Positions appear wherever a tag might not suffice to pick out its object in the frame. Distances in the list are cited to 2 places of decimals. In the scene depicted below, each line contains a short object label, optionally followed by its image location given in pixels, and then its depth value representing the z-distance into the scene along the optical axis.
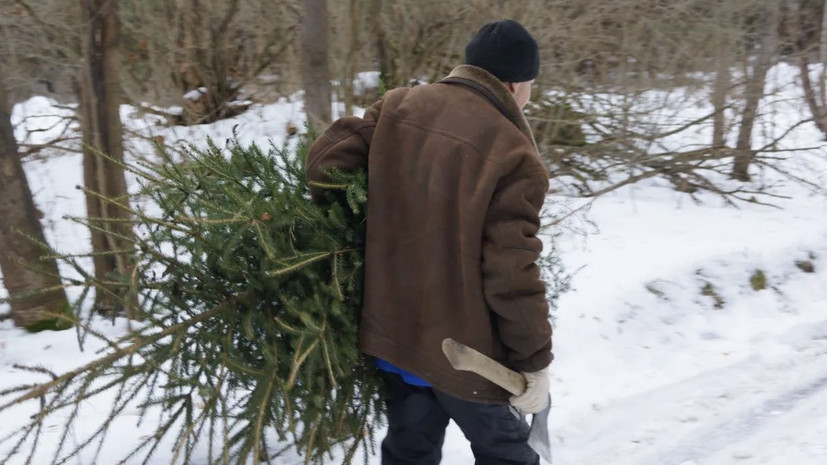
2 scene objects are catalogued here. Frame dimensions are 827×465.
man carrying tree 2.06
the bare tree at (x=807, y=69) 8.02
